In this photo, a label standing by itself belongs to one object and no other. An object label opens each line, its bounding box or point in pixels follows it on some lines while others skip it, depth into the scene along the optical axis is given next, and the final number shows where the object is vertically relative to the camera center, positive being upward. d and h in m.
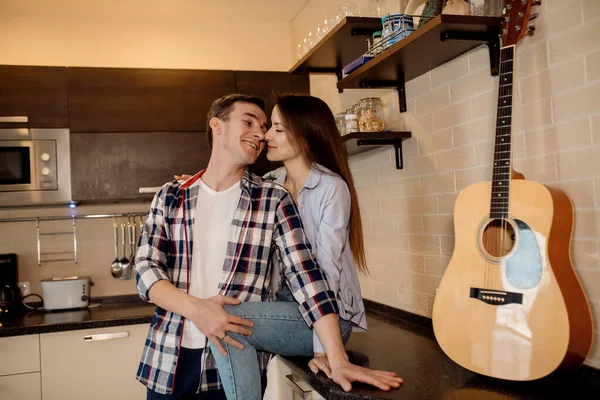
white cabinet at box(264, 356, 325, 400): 1.73 -0.63
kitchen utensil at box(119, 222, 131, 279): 3.35 -0.29
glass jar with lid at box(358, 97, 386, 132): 2.25 +0.39
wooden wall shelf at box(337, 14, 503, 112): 1.59 +0.52
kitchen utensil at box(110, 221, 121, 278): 3.34 -0.28
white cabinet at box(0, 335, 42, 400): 2.64 -0.68
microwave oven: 2.96 +0.32
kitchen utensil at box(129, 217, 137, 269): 3.41 -0.12
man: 1.56 -0.14
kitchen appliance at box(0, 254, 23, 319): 3.10 -0.33
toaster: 3.11 -0.39
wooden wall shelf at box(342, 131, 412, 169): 2.19 +0.29
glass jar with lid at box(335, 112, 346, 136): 2.32 +0.38
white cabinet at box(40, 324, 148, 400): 2.69 -0.69
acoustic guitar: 1.27 -0.18
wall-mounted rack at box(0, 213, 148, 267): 3.31 -0.05
